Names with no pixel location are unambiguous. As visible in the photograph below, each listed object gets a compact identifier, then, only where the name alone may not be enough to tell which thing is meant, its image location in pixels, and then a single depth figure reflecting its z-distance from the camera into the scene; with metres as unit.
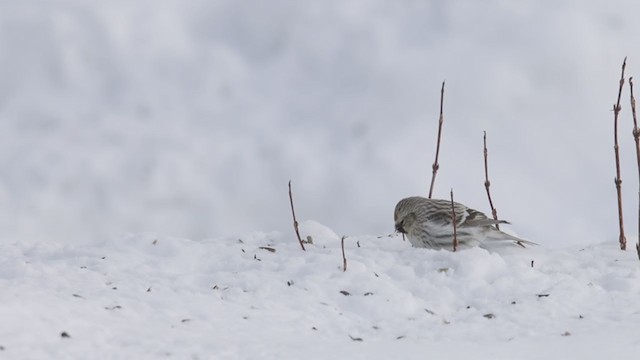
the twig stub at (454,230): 11.57
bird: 12.00
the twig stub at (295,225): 12.00
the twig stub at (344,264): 10.65
